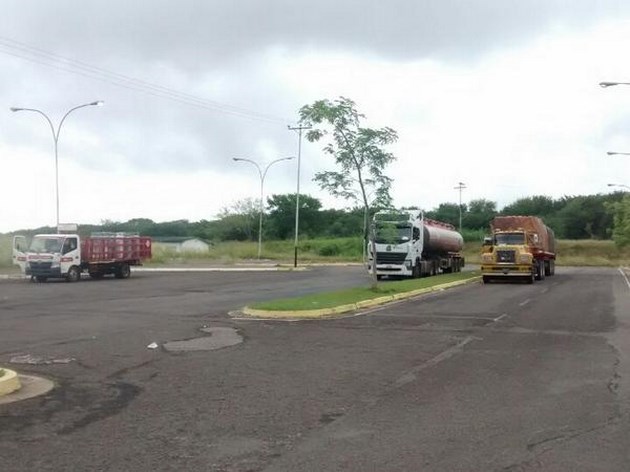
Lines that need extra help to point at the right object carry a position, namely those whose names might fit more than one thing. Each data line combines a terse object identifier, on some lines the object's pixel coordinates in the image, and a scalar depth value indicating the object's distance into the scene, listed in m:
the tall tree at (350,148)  26.69
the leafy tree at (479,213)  142.00
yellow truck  39.00
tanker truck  40.25
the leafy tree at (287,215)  143.12
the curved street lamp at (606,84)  31.89
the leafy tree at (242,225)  148.38
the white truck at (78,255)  40.69
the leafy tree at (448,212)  133.50
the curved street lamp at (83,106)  45.09
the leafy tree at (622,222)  75.62
